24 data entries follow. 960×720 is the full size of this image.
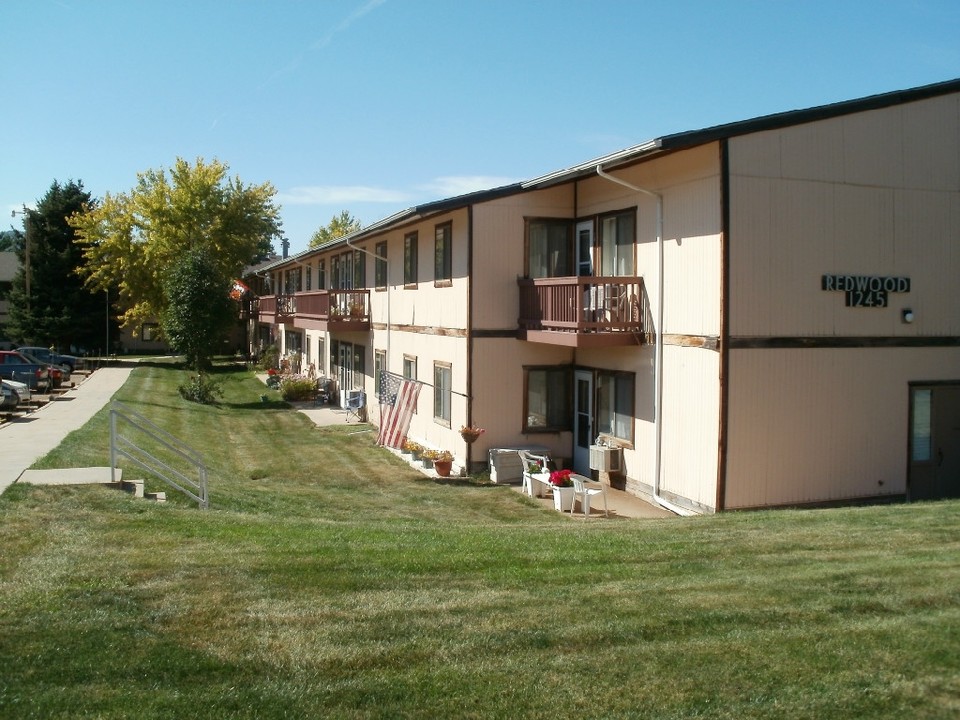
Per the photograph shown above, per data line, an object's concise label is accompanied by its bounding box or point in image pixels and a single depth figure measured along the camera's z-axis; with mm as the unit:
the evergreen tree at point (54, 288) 47969
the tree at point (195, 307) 34438
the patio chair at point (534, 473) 16339
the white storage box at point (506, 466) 17594
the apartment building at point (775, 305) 13227
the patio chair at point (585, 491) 14328
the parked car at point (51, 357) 37500
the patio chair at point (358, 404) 27375
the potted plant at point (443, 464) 18000
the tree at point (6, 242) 107725
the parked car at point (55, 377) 30248
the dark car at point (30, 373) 28656
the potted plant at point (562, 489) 14773
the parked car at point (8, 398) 22766
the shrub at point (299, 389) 32844
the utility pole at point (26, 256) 46347
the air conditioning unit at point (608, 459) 16172
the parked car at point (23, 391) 24514
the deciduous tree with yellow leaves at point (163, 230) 45094
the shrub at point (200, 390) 31625
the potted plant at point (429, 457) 18586
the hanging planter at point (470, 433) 17828
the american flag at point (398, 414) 19766
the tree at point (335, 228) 80125
